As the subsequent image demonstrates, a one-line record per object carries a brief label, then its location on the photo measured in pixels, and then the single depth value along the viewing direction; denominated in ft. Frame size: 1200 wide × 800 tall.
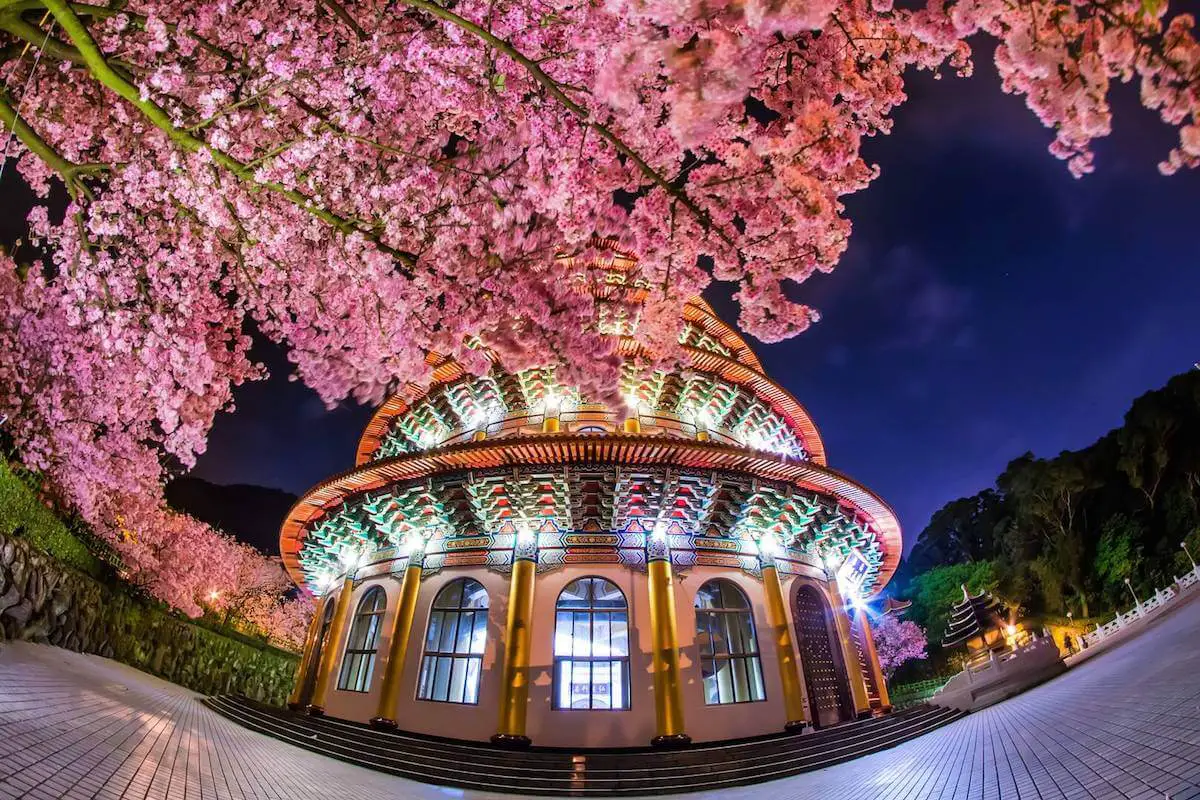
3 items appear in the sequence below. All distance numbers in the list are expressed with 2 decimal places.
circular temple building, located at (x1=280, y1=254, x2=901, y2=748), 37.81
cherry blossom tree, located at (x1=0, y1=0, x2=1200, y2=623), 20.85
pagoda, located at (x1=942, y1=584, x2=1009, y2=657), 55.26
